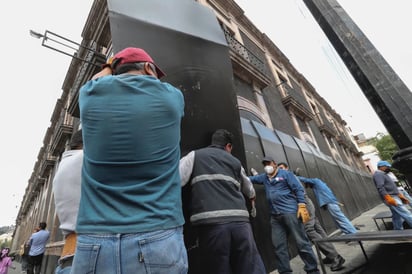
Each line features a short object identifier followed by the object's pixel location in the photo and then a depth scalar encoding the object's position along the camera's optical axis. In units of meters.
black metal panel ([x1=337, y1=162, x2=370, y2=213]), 9.77
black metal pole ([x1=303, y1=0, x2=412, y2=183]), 1.73
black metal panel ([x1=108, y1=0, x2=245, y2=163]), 2.18
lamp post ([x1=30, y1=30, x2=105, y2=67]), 4.27
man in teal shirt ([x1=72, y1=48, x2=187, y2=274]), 0.78
